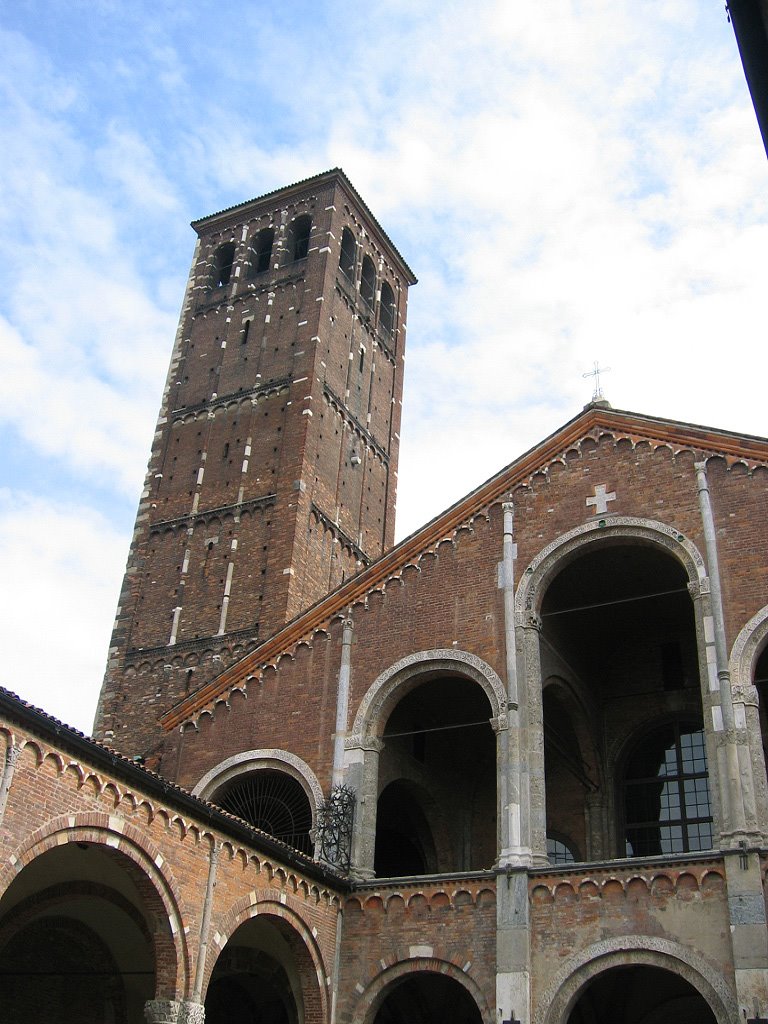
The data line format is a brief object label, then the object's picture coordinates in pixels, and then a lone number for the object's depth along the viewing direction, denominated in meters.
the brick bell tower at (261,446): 29.38
